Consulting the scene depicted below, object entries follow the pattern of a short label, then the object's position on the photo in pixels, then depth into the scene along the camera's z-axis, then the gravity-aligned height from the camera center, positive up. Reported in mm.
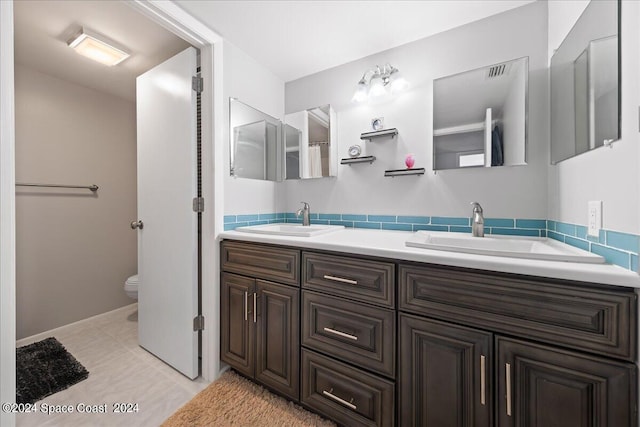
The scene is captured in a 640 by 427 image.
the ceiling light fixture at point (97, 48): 1641 +1161
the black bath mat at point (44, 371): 1449 -1047
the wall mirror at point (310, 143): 1963 +566
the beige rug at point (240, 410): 1263 -1082
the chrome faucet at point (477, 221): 1347 -57
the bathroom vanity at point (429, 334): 717 -473
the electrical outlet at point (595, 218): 846 -26
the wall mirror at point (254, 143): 1779 +545
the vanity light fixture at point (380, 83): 1691 +901
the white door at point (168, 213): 1598 -12
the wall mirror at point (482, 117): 1346 +551
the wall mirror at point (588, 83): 807 +491
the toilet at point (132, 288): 2242 -699
